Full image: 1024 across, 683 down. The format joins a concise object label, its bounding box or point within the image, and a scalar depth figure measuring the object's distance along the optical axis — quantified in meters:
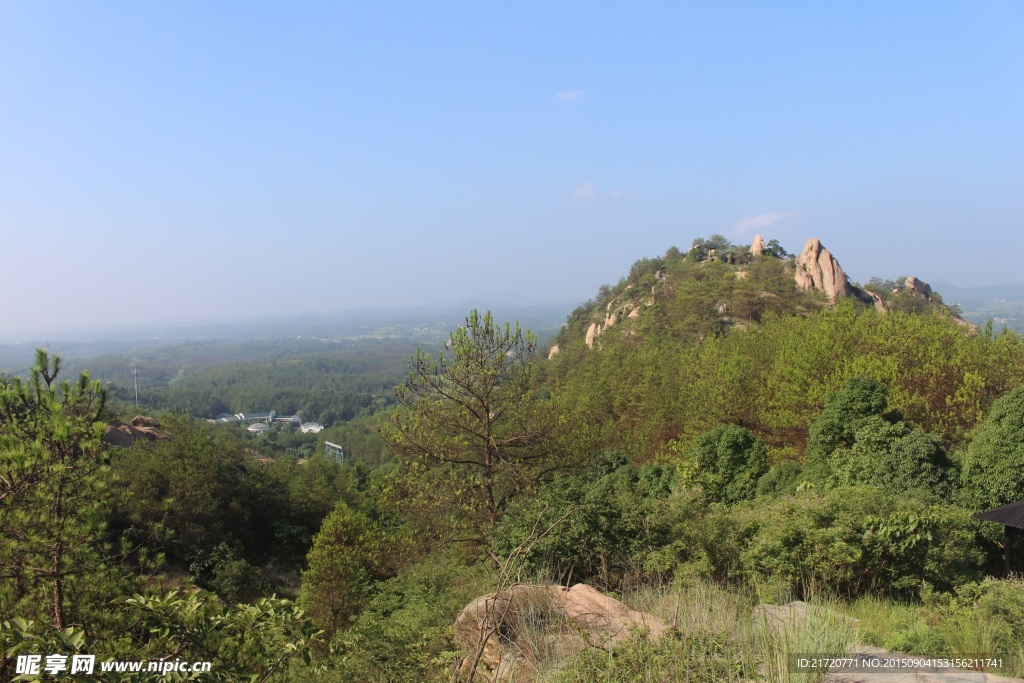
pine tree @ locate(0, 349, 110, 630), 3.60
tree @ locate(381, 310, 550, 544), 11.05
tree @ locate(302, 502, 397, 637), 13.73
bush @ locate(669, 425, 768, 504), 13.91
